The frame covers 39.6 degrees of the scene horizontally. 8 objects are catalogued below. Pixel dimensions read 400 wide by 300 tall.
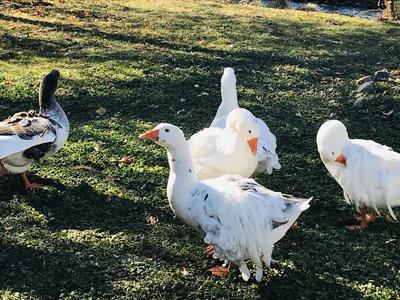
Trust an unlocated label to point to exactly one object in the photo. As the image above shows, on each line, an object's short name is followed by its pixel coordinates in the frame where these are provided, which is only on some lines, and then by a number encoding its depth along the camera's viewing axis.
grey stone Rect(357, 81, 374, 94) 8.16
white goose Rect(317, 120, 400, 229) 4.73
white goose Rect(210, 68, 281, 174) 5.38
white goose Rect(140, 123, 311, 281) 3.99
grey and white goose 5.06
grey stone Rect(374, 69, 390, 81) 8.58
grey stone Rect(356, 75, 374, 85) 8.49
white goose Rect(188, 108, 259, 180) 5.00
